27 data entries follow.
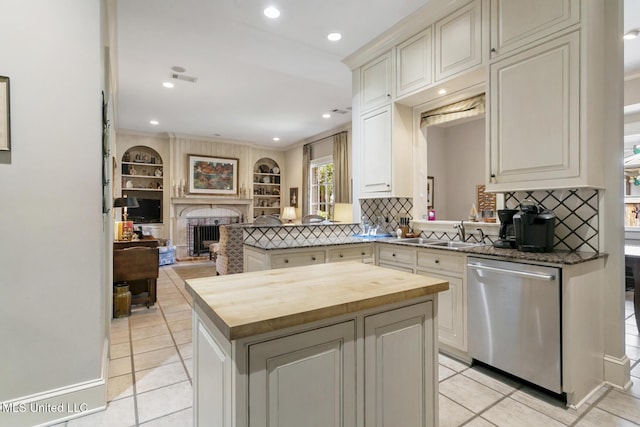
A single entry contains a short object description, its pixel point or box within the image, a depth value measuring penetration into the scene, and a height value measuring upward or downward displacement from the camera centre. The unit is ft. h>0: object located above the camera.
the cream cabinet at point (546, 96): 6.71 +2.65
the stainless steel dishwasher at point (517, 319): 6.46 -2.37
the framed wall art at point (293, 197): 29.69 +1.37
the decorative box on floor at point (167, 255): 22.46 -3.12
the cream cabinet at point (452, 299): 8.21 -2.34
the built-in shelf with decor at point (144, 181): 25.43 +2.46
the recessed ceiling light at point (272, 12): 9.41 +6.01
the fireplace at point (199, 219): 26.21 -0.71
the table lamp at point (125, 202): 13.32 +0.38
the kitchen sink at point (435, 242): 9.75 -1.01
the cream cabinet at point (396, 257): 9.65 -1.45
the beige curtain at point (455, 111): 9.93 +3.35
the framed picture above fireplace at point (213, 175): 26.58 +3.11
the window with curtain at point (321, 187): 25.77 +2.01
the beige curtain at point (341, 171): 22.47 +2.92
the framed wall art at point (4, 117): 5.53 +1.64
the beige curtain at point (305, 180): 27.58 +2.74
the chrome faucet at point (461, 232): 10.09 -0.66
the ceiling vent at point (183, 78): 14.33 +6.14
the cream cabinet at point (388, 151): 11.28 +2.20
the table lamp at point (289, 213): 26.68 -0.15
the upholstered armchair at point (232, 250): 16.39 -2.02
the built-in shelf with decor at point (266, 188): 31.19 +2.32
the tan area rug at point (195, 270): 19.54 -3.94
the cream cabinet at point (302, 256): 9.21 -1.38
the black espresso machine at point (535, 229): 7.42 -0.41
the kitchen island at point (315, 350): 3.17 -1.60
